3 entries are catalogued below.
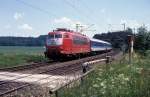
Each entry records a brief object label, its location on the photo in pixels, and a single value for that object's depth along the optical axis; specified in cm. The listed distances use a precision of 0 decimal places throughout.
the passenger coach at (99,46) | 2934
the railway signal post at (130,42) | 1199
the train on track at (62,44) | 1965
